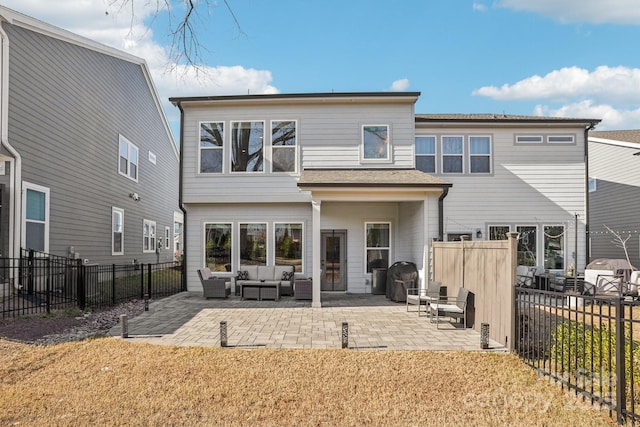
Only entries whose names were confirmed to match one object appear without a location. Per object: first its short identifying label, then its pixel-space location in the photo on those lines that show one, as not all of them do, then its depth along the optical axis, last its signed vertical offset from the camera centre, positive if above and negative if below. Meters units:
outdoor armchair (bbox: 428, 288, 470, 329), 8.68 -1.85
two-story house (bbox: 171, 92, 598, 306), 13.90 +1.58
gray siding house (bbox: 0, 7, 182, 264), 10.55 +2.48
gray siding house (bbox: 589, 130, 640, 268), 18.41 +1.49
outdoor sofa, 12.34 -1.89
